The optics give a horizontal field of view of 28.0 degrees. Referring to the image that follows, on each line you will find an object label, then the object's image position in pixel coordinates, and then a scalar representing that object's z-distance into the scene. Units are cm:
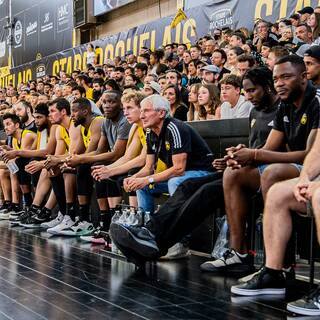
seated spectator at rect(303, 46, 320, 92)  377
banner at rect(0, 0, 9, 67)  2256
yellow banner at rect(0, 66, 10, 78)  2213
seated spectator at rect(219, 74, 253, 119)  578
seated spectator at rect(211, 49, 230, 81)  820
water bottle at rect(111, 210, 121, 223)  471
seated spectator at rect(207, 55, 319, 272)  363
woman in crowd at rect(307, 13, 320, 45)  784
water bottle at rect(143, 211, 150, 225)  448
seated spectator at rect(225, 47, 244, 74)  775
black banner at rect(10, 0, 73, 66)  1823
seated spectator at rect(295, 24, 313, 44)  761
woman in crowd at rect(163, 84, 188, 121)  644
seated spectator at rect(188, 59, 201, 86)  848
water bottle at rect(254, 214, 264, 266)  427
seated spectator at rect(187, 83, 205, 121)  658
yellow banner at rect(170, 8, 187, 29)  1205
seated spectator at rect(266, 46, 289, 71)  640
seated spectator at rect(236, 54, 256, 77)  677
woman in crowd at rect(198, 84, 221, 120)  639
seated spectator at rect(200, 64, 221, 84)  755
